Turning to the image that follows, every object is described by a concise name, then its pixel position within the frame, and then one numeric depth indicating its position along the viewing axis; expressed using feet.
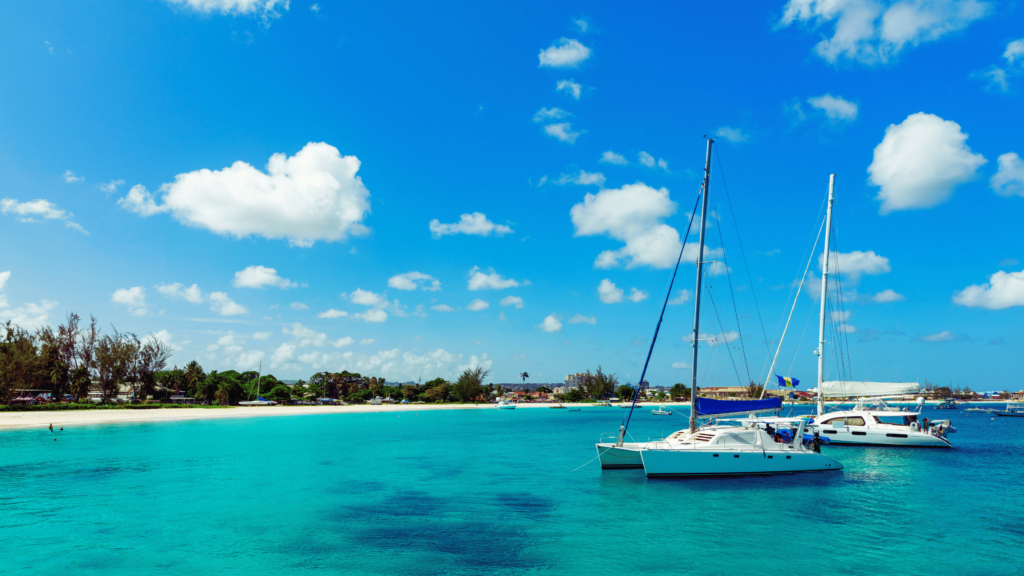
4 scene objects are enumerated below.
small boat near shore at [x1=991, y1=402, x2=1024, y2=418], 401.29
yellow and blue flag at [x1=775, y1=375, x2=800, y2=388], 157.49
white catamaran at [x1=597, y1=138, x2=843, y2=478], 95.09
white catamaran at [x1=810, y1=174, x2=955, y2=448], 151.74
